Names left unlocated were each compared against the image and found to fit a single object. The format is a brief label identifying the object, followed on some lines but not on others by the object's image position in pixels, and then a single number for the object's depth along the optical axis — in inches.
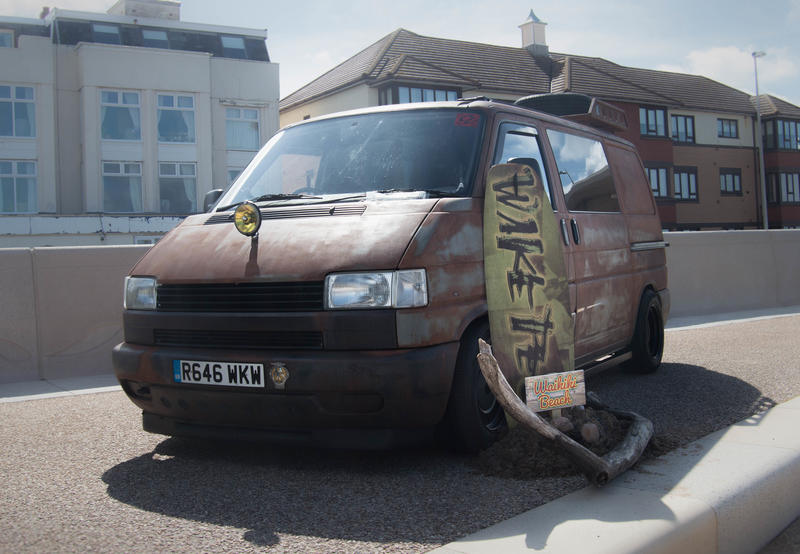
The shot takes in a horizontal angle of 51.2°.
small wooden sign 162.1
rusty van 156.3
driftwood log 148.5
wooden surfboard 173.9
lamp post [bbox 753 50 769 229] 1984.5
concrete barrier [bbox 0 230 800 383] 301.4
